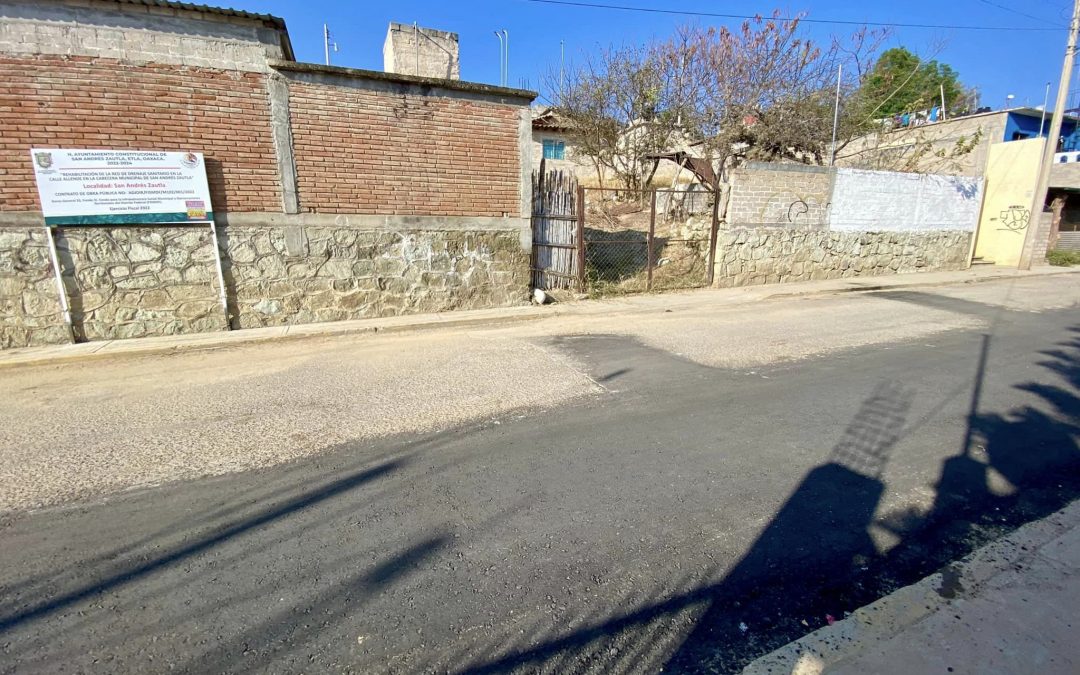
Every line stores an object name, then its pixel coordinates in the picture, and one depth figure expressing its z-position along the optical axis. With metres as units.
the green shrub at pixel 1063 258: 17.12
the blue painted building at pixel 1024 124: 20.88
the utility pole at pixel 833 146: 14.95
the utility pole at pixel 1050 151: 13.33
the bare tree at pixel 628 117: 18.77
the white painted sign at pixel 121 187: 6.61
